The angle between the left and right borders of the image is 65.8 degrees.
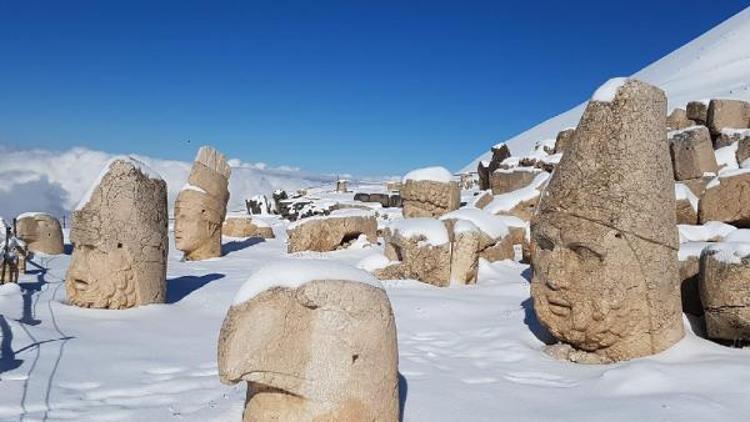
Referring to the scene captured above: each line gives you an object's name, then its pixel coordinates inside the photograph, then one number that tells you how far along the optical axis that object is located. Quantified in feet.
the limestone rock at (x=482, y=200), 55.41
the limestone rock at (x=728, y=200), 28.84
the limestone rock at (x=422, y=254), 30.32
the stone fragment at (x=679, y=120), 54.06
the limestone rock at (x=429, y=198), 45.29
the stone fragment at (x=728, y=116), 48.88
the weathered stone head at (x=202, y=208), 43.34
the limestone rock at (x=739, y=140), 41.57
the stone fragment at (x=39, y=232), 44.42
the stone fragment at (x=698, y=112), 52.31
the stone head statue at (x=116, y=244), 24.08
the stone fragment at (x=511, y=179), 56.24
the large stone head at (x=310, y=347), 10.69
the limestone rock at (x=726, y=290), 16.29
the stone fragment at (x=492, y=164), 77.22
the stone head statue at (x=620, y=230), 16.89
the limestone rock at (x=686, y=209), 31.37
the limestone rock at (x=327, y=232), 44.47
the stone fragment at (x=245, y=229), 60.95
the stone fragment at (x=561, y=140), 61.46
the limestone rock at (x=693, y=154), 38.14
